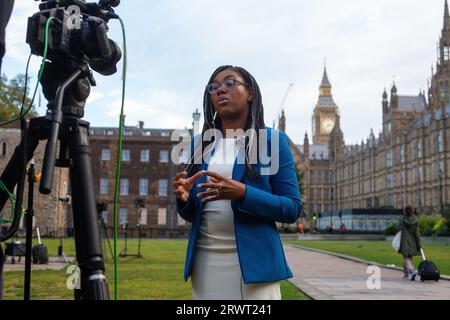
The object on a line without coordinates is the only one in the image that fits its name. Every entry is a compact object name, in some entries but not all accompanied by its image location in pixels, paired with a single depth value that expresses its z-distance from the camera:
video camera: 2.01
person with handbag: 11.58
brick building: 48.97
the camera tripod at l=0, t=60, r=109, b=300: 1.78
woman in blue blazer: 2.05
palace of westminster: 72.81
